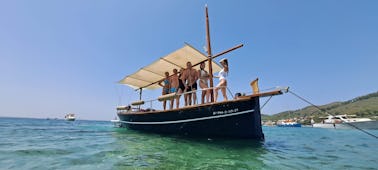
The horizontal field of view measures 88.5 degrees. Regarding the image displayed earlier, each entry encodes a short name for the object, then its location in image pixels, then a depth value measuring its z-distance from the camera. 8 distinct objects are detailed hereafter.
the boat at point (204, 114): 6.60
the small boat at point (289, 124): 60.45
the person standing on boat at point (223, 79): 7.40
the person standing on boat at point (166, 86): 10.92
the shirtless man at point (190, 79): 8.74
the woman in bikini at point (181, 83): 9.14
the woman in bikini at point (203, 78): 8.57
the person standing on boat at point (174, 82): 10.08
